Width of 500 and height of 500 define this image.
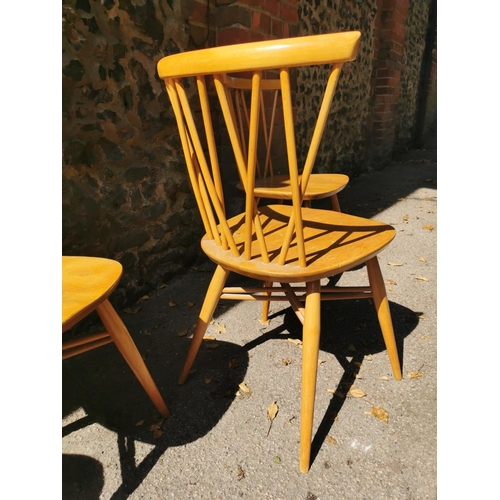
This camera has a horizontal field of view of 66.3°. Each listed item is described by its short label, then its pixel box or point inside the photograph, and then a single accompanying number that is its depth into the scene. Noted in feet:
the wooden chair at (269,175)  5.87
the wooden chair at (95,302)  2.78
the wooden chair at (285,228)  2.61
